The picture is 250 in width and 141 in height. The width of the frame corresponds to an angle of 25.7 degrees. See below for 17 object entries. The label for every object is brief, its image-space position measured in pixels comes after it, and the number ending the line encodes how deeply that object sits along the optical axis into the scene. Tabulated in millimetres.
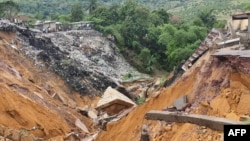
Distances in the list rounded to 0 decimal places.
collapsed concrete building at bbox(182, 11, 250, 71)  15859
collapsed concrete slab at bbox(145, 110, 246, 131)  11825
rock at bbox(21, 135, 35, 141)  18766
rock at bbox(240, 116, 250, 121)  11445
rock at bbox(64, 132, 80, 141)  20789
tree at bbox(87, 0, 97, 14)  68138
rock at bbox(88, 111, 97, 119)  27103
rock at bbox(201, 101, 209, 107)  13233
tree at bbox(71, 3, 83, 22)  65000
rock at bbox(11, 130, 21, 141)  18688
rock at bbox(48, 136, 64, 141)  20461
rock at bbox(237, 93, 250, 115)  12258
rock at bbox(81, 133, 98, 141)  20350
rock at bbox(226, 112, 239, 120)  12070
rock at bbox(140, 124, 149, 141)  13992
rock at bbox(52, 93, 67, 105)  30866
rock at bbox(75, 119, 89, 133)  24712
